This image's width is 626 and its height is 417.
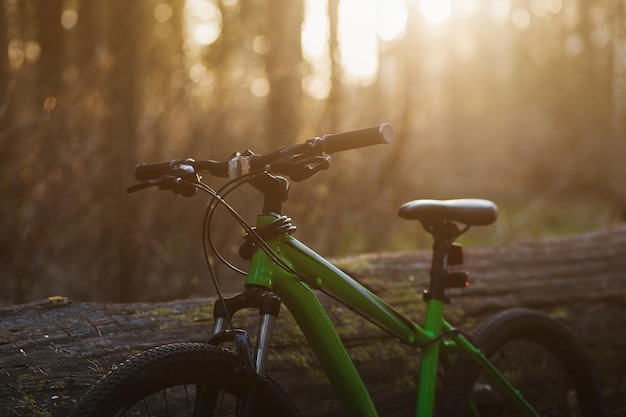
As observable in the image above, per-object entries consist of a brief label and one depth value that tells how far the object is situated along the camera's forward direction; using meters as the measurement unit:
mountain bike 1.95
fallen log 2.57
